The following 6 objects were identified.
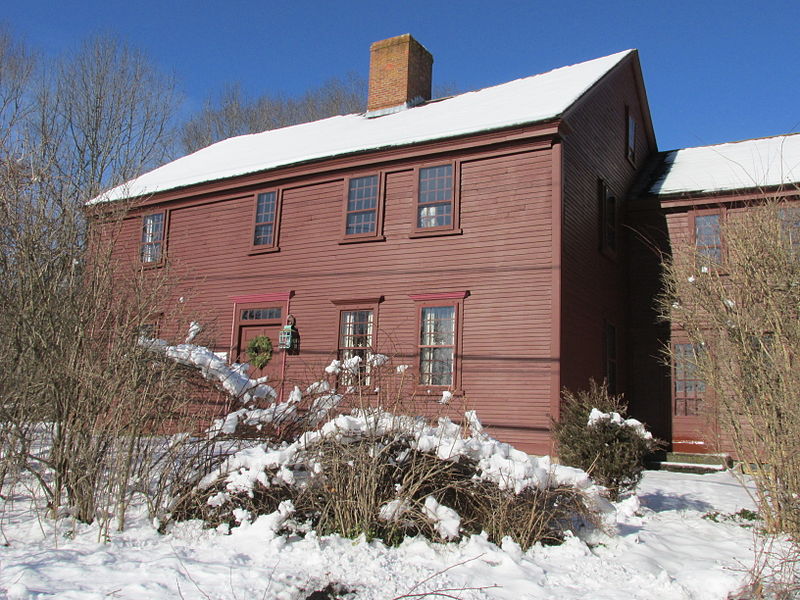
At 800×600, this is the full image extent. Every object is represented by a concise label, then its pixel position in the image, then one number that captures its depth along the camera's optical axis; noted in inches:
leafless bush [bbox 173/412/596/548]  222.7
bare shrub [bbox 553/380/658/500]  303.6
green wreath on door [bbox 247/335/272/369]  590.9
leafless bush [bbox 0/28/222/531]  223.3
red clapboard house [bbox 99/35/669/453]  484.1
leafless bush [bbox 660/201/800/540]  246.2
